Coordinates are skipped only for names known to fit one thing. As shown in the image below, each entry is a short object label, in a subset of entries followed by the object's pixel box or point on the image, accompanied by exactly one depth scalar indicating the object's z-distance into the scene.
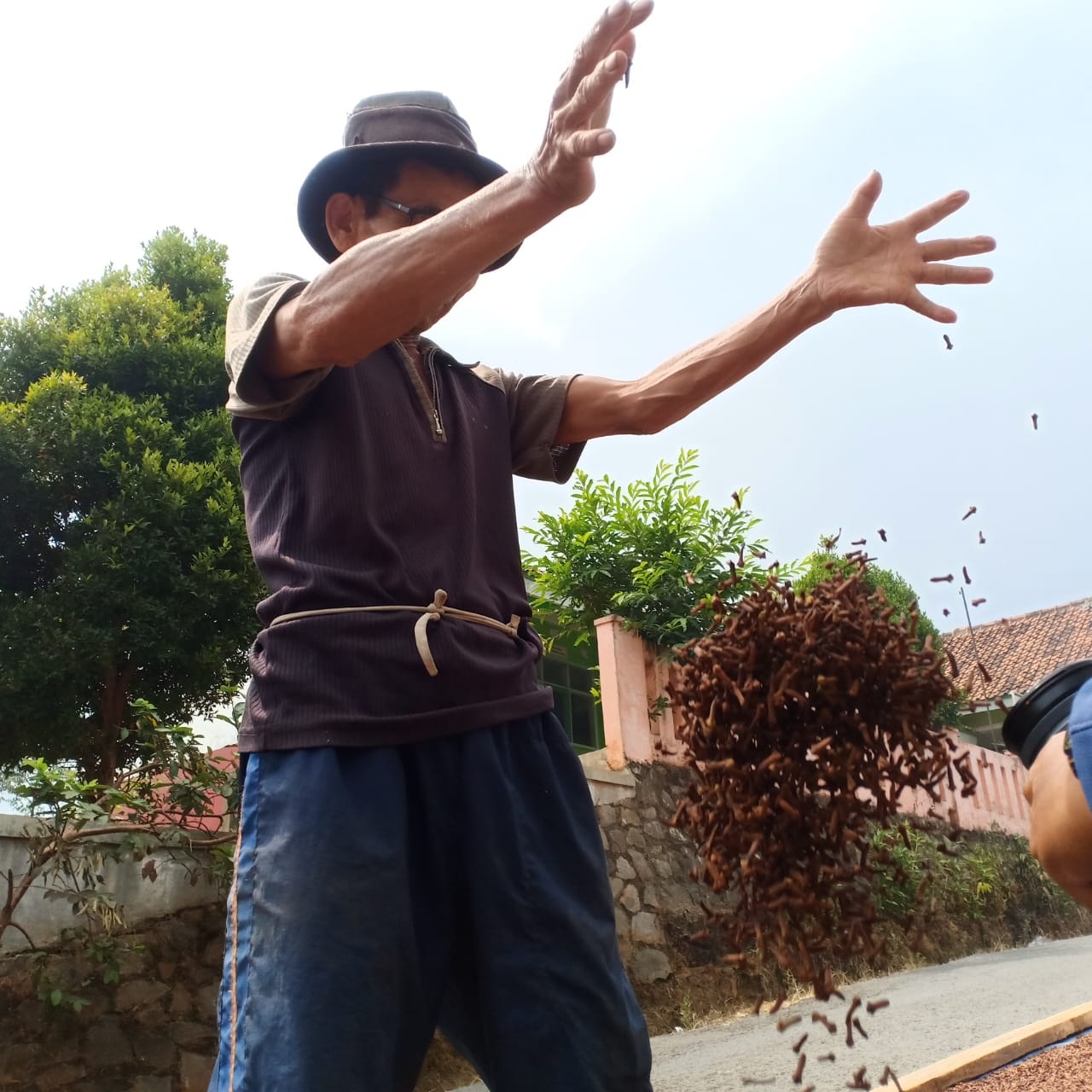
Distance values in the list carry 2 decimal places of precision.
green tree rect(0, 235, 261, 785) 8.32
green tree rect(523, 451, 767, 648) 6.70
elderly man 1.48
